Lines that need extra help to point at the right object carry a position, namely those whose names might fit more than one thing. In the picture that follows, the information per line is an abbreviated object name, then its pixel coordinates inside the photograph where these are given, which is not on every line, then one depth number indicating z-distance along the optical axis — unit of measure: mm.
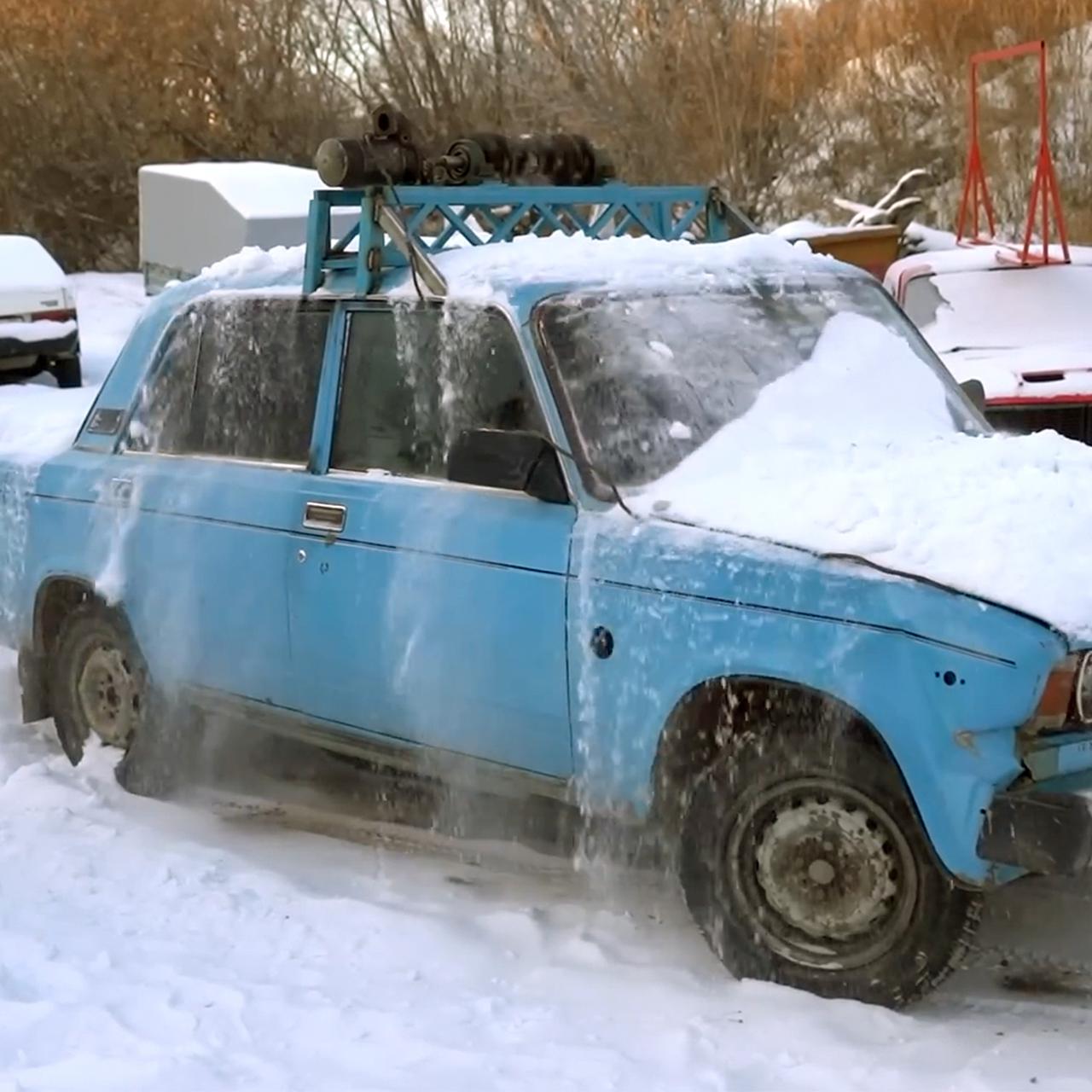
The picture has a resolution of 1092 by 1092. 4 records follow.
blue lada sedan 3732
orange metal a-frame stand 10383
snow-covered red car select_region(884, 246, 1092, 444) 8508
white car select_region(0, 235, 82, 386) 14750
